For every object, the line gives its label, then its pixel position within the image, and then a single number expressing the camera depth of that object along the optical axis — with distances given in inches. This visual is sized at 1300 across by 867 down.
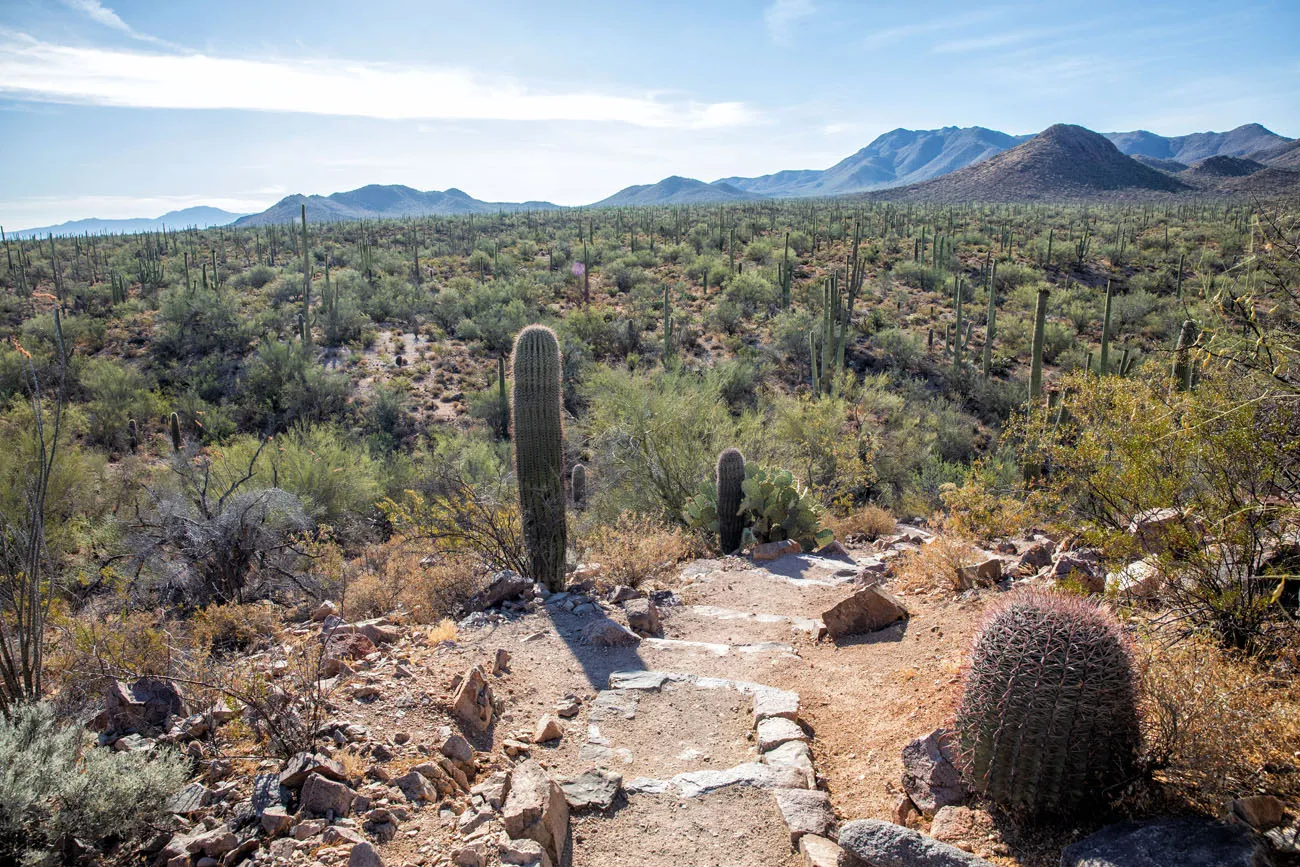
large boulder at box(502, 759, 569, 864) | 138.2
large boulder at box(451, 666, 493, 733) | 185.3
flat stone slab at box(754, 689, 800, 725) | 195.9
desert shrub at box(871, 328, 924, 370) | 996.6
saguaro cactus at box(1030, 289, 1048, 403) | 669.9
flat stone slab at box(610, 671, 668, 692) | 222.5
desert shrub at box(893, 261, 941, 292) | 1339.8
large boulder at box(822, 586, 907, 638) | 257.8
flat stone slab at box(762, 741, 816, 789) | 170.3
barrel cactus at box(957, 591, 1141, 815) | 128.2
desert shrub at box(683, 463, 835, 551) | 392.2
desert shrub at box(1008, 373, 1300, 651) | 171.3
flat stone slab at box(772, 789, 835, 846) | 148.0
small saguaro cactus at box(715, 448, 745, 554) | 407.4
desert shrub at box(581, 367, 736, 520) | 498.9
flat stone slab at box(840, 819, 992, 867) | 120.2
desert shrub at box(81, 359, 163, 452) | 726.5
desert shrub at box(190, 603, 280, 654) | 239.3
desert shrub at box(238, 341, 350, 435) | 806.5
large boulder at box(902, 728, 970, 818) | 147.9
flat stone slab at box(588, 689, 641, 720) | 205.3
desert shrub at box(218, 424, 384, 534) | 495.8
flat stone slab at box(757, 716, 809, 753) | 183.5
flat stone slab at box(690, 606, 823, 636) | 282.0
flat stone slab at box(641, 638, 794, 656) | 257.8
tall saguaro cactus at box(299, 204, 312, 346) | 914.3
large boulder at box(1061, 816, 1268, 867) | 107.6
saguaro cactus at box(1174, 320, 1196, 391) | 385.5
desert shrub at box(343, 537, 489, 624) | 285.9
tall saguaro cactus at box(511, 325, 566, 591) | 307.4
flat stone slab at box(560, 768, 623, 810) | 158.6
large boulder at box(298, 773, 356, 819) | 138.1
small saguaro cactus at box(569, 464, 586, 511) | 559.2
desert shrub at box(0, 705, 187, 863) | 113.7
